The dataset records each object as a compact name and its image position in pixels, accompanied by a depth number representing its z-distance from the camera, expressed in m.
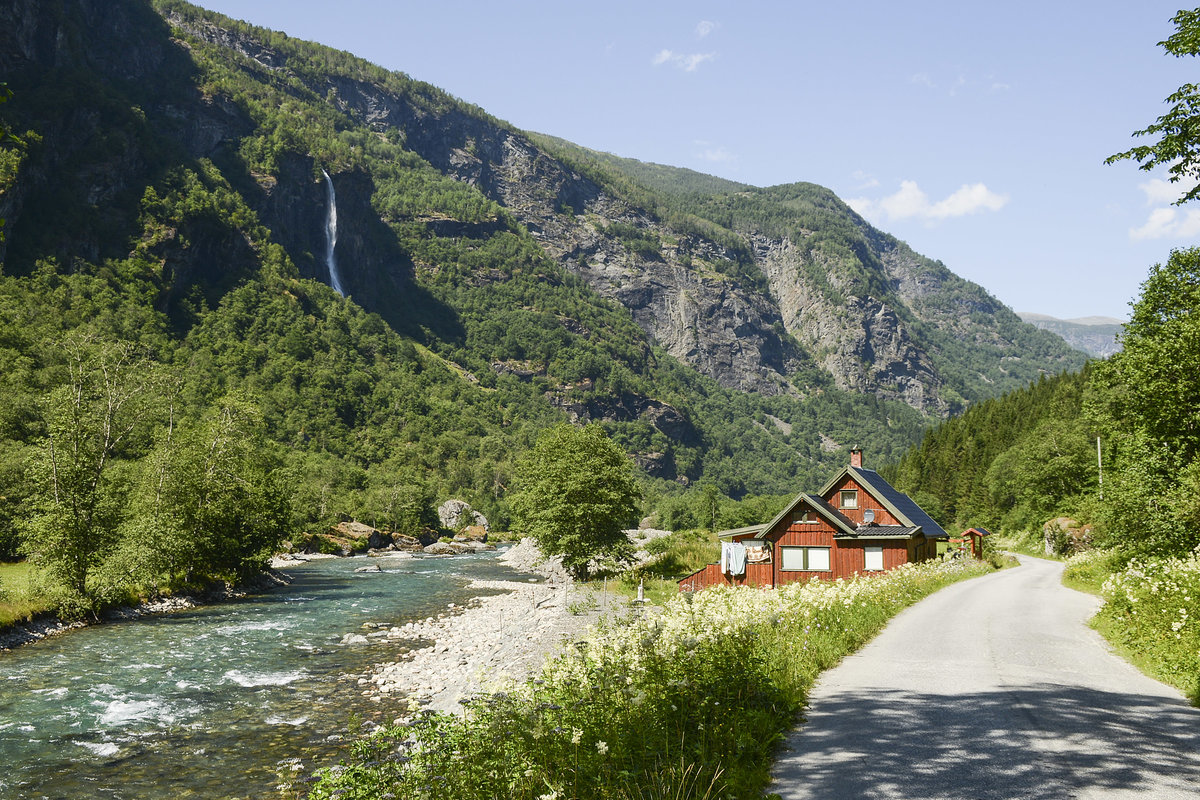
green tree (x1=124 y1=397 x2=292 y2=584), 36.72
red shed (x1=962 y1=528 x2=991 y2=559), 54.72
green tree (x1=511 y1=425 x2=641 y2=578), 44.78
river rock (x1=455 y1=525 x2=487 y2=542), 112.31
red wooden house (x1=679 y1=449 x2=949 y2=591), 38.47
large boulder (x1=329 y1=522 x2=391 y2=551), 89.38
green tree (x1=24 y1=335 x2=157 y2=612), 30.41
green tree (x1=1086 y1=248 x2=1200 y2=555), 22.52
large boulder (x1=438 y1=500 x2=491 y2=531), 123.38
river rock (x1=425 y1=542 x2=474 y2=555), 92.07
